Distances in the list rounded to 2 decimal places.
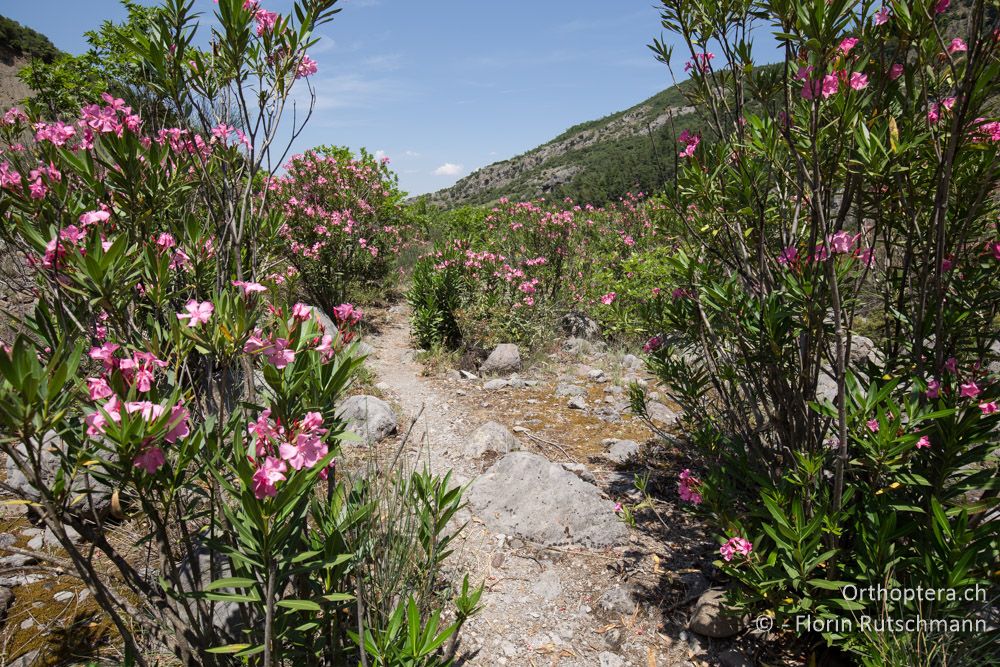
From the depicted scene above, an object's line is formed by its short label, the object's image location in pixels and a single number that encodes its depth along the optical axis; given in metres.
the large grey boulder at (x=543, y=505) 2.73
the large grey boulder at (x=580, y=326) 6.38
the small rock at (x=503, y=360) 5.33
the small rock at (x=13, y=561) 2.28
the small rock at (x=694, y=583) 2.27
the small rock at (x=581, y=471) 3.25
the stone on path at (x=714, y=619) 1.96
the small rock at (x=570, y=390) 4.68
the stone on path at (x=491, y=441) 3.60
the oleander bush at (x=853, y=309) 1.46
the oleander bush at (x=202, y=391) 1.11
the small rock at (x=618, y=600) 2.26
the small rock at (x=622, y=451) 3.53
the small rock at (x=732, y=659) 1.89
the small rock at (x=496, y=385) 4.93
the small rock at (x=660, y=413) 4.03
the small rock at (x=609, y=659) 2.01
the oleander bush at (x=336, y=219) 6.88
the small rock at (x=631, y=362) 5.16
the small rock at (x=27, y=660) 1.79
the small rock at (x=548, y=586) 2.39
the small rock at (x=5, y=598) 2.04
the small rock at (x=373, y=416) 3.66
